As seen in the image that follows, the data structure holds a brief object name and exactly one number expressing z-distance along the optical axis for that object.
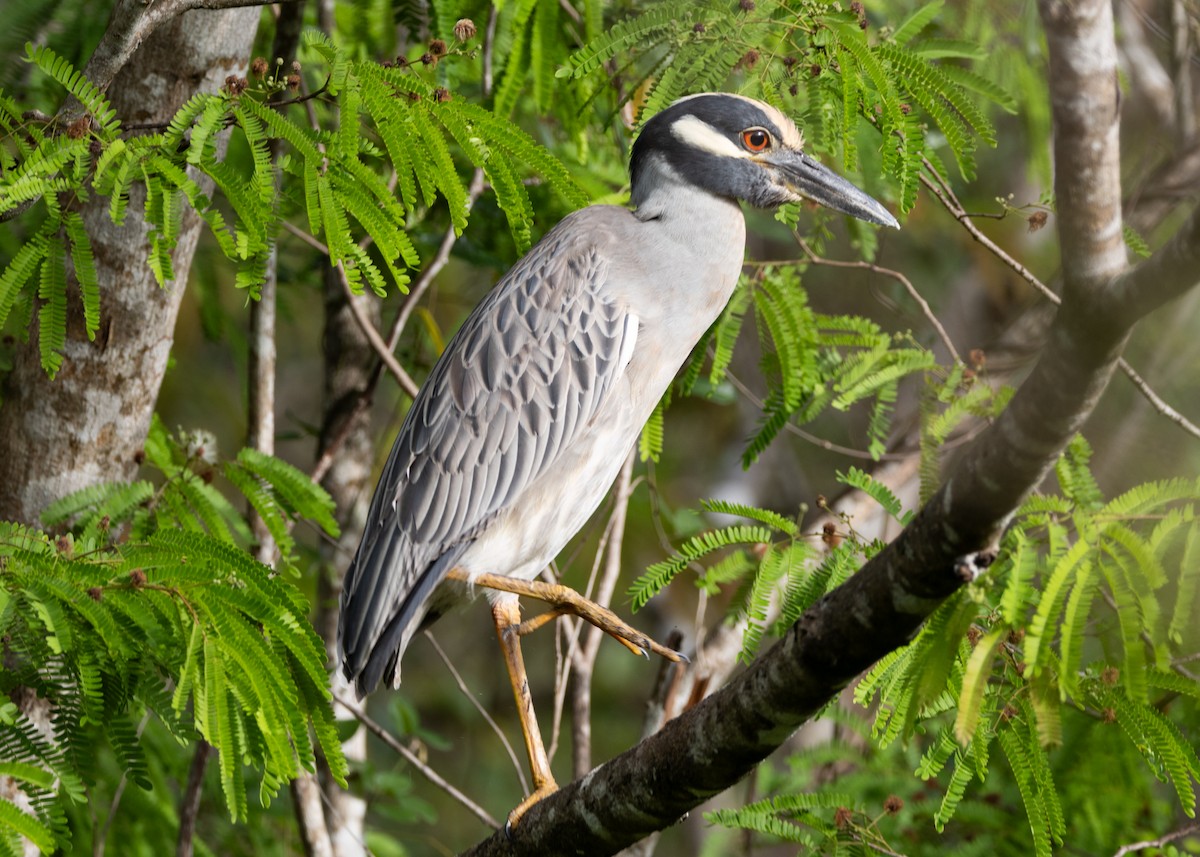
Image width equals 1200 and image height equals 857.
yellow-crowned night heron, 7.77
